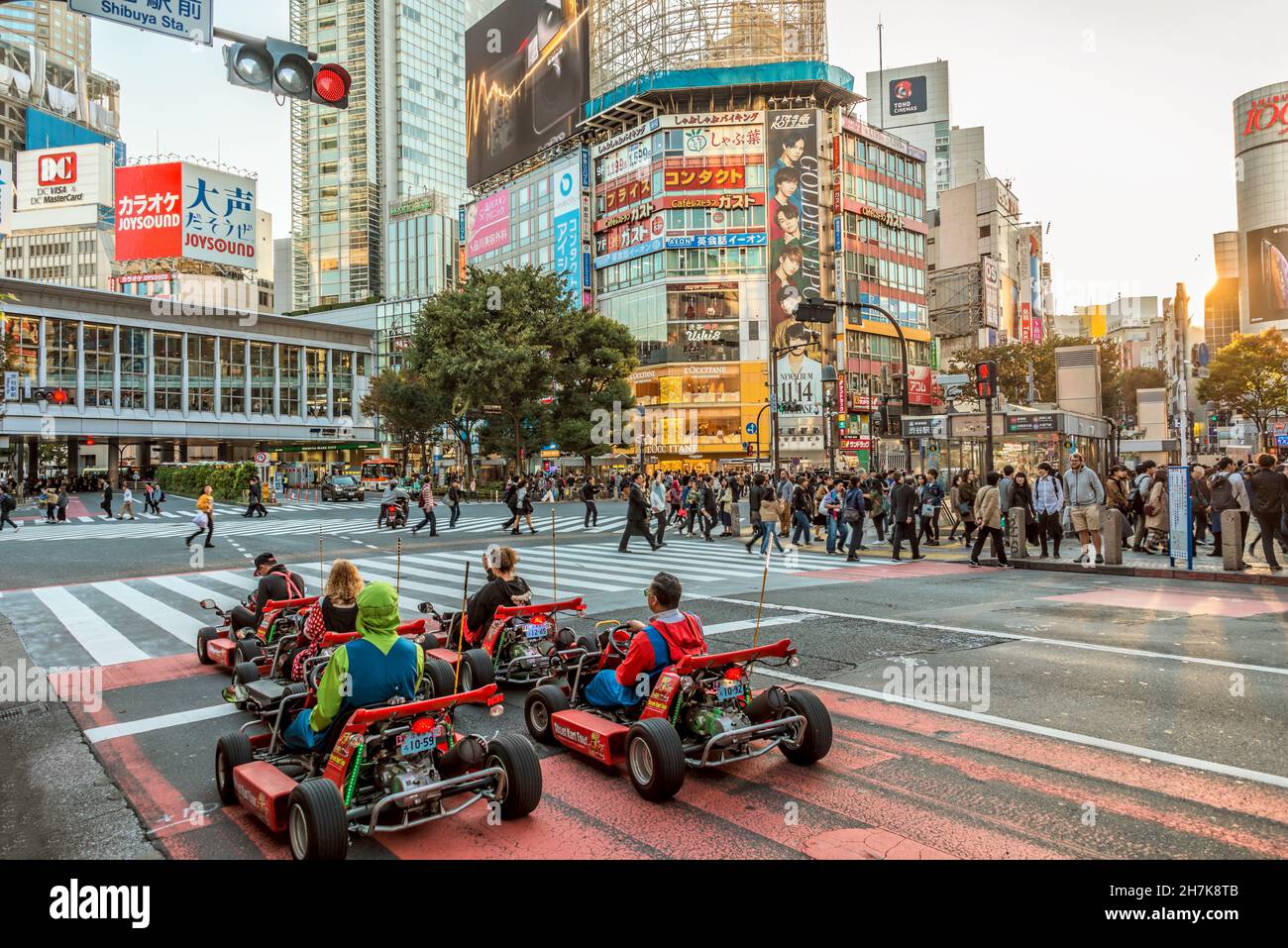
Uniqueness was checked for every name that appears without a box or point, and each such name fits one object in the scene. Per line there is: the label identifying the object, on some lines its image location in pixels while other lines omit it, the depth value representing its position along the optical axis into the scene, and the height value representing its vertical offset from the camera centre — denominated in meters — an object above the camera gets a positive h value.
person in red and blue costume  5.52 -1.16
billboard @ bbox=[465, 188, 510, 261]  80.56 +26.68
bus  58.28 +0.75
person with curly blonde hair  5.83 -0.85
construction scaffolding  66.38 +37.33
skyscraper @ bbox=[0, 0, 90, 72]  132.25 +84.20
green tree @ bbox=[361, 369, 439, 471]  53.69 +5.43
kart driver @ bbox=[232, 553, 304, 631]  8.40 -1.13
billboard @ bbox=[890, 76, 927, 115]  126.88 +60.56
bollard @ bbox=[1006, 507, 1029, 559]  17.17 -1.30
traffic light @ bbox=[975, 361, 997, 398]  18.66 +2.24
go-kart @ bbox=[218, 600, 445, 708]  5.84 -1.48
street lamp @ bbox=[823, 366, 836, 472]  28.34 +3.70
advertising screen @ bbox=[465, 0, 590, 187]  73.75 +39.89
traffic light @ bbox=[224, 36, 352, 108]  7.73 +4.12
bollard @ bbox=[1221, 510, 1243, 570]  14.00 -1.25
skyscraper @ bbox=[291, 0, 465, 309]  114.81 +46.12
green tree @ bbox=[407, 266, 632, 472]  41.25 +6.99
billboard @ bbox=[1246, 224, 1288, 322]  106.69 +27.27
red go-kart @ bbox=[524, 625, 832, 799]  4.94 -1.62
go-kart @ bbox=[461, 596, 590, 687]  7.44 -1.54
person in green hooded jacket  4.46 -1.06
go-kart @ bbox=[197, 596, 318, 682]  7.38 -1.58
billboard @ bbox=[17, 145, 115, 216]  64.44 +25.21
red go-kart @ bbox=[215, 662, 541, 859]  4.02 -1.62
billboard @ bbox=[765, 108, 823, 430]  62.09 +19.96
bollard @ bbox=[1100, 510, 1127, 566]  15.99 -1.27
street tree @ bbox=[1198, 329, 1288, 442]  47.59 +5.75
